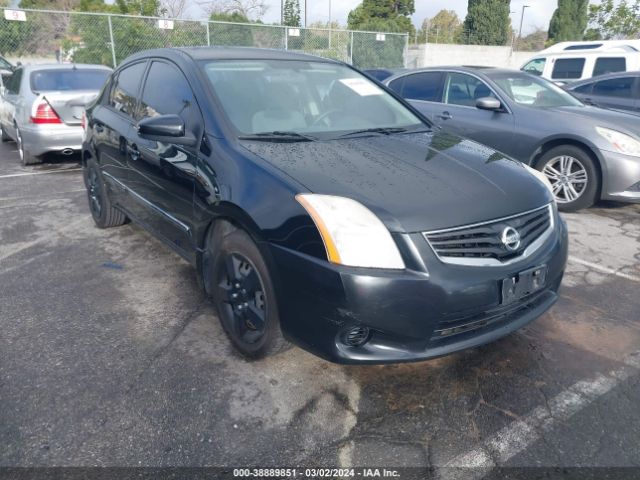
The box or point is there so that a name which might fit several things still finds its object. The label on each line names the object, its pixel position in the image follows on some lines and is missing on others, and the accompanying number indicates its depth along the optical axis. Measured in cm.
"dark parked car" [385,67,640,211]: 499
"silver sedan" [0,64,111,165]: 679
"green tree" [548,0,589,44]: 3912
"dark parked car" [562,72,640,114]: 771
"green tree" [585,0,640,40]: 2672
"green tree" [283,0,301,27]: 3747
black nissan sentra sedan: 205
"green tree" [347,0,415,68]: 1972
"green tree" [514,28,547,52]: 5547
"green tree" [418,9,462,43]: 6136
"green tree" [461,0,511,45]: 3616
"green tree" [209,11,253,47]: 1631
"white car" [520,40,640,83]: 1016
